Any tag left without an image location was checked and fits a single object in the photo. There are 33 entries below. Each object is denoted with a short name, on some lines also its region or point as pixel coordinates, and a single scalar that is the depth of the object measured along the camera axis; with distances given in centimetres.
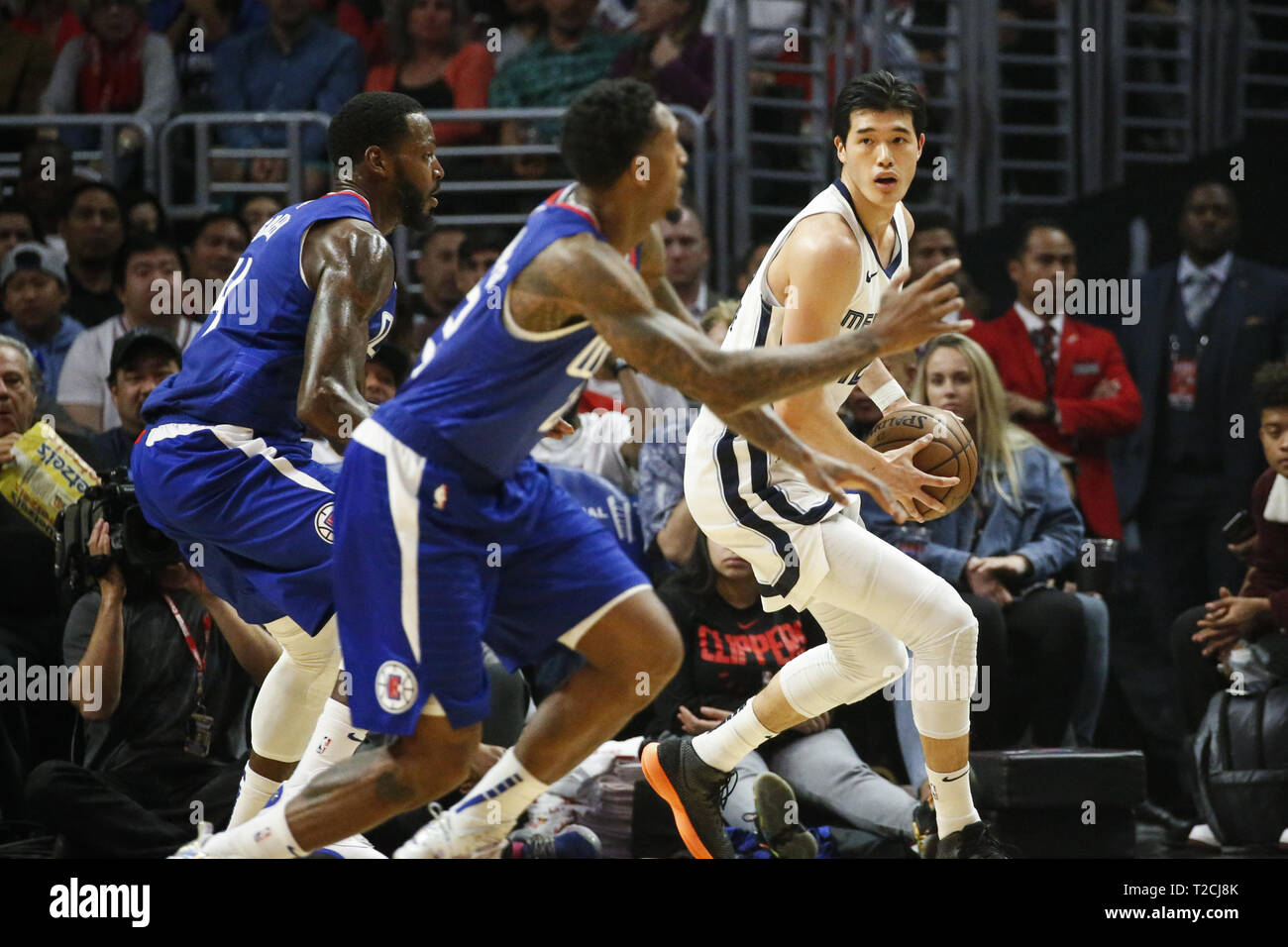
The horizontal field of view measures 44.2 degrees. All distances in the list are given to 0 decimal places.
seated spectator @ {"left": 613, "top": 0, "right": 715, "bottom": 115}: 843
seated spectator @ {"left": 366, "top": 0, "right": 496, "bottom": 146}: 851
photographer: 516
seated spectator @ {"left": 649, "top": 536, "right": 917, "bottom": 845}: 557
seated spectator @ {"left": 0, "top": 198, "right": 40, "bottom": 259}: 771
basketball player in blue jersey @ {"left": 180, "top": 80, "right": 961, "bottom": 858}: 344
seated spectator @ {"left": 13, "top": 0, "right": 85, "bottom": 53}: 941
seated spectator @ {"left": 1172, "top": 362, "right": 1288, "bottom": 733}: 578
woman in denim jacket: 617
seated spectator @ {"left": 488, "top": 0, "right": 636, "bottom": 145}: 836
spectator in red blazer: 702
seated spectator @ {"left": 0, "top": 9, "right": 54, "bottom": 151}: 891
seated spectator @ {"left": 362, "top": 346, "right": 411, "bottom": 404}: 622
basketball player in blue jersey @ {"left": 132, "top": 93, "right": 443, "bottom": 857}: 412
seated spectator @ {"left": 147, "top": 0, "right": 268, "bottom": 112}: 898
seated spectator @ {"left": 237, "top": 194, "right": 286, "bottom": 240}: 763
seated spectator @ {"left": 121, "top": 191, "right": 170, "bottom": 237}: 771
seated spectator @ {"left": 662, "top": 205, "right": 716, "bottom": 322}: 745
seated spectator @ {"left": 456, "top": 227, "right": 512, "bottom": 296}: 741
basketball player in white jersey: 442
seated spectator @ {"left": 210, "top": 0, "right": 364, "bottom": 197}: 853
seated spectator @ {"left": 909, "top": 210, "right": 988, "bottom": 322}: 739
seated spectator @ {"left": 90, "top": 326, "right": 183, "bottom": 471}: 607
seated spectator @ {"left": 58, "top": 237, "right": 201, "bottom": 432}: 693
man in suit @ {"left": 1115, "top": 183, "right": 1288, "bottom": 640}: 741
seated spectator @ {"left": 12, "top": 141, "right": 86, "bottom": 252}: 815
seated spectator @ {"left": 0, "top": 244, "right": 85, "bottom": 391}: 720
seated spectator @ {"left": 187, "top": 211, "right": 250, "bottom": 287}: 728
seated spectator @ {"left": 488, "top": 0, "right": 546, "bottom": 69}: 884
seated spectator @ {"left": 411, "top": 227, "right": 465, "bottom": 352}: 777
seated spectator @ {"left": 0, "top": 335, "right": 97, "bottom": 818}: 586
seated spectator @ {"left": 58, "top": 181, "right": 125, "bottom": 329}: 746
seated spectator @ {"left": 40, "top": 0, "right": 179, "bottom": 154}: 884
